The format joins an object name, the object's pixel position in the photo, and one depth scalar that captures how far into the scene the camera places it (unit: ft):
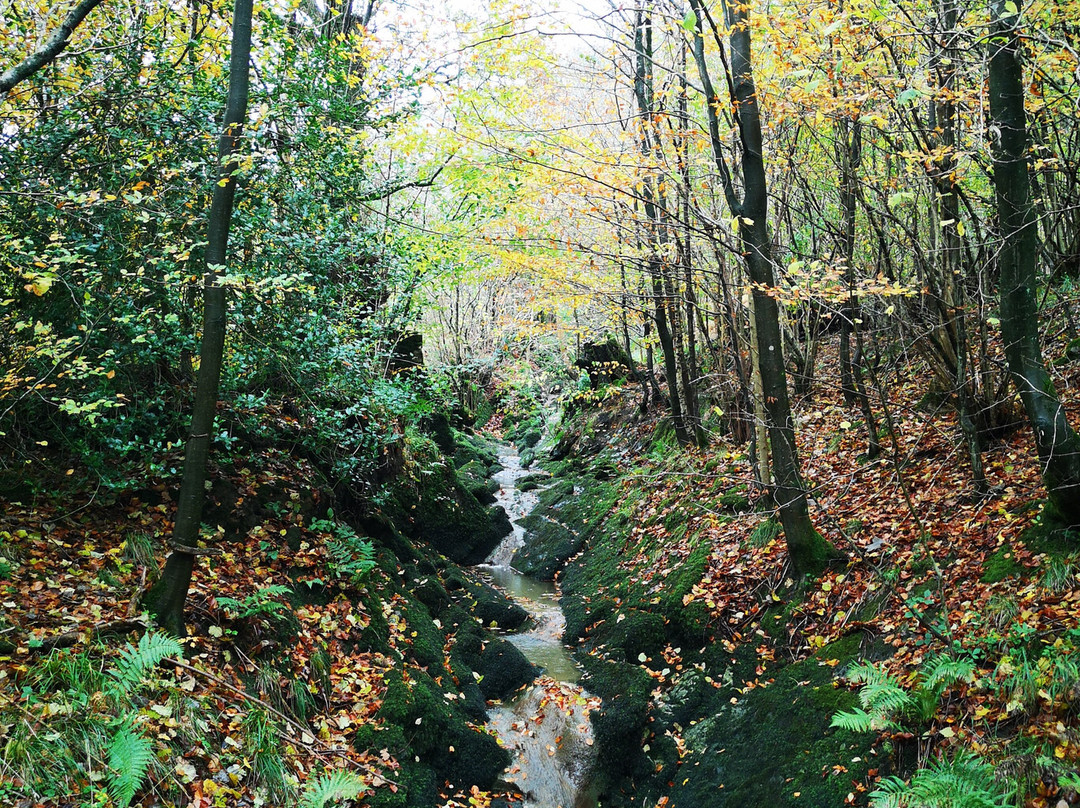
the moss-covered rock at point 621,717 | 21.15
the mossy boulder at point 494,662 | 25.91
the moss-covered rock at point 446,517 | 37.86
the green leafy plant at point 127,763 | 12.09
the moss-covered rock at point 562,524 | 41.51
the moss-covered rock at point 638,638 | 25.88
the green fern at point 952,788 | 11.60
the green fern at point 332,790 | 14.53
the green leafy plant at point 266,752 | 14.75
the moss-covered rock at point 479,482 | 54.95
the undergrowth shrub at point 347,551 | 25.00
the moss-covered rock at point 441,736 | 19.49
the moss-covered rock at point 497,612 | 32.27
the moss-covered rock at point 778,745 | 15.40
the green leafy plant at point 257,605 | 18.17
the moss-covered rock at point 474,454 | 66.16
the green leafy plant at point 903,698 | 14.19
